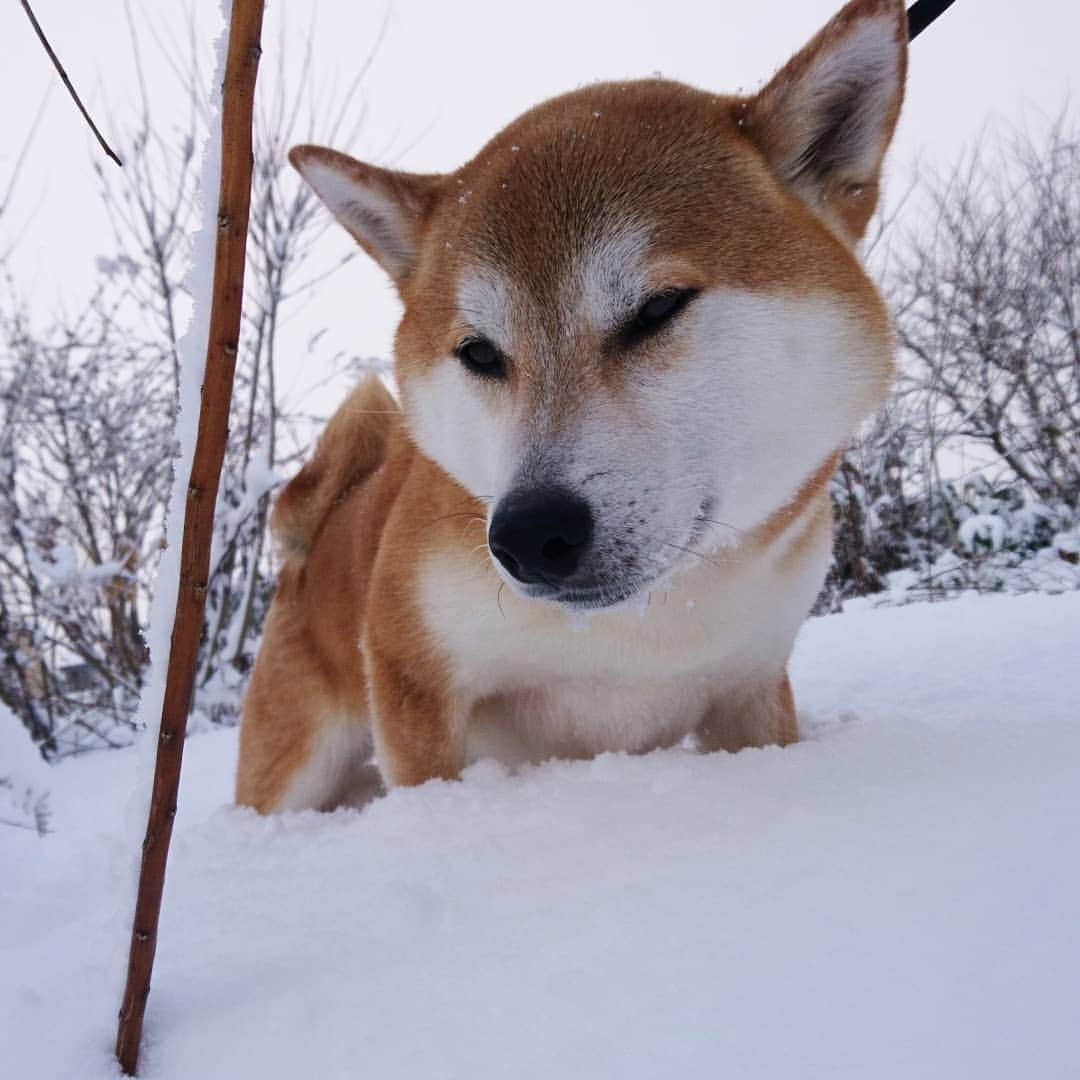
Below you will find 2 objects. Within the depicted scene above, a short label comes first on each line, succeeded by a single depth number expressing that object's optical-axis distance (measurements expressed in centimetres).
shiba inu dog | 34
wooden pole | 24
